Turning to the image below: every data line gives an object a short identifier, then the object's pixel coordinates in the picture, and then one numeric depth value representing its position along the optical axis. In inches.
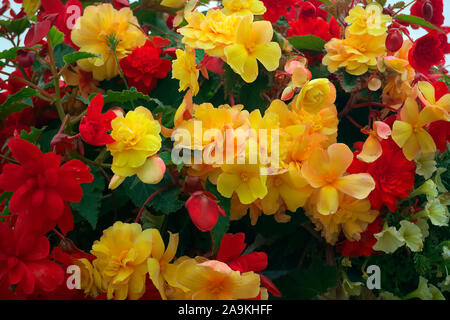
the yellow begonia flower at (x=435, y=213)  27.1
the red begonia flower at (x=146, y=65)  30.9
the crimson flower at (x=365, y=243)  27.6
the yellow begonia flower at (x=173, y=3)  31.8
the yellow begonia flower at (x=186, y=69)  26.0
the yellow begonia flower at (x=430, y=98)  26.6
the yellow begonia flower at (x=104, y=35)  29.6
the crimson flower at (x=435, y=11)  30.5
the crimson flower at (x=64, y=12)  30.4
